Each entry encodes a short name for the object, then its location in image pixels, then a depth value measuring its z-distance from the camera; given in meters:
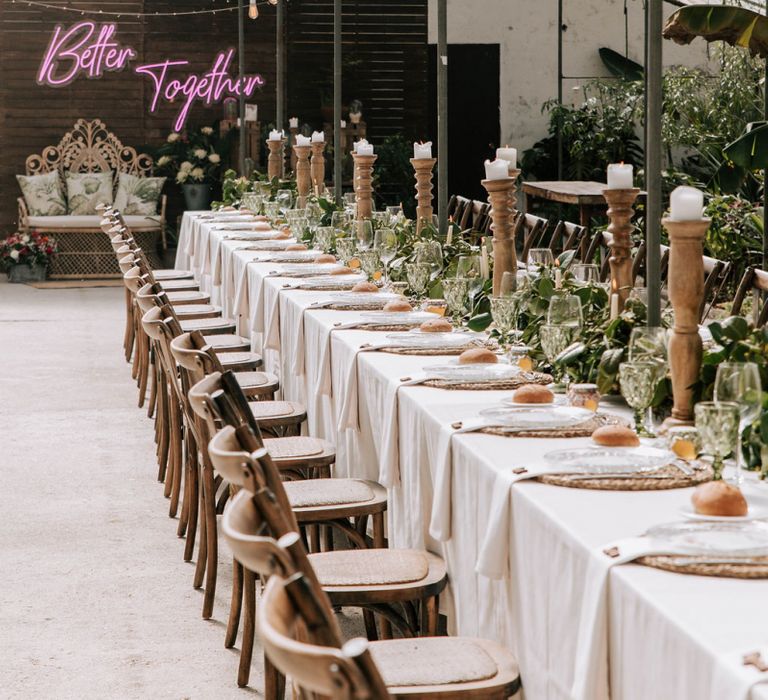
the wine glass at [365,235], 6.09
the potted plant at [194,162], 14.15
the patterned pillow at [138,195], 13.88
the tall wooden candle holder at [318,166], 8.84
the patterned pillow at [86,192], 13.77
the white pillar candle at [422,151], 6.11
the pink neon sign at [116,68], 14.45
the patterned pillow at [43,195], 13.69
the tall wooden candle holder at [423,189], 6.02
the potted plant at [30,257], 13.37
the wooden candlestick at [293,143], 13.52
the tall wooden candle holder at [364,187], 7.10
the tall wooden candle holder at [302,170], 8.96
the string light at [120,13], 14.37
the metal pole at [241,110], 11.21
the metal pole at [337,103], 8.04
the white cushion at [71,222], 13.47
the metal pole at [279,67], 10.21
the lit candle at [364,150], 7.17
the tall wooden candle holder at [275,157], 10.39
